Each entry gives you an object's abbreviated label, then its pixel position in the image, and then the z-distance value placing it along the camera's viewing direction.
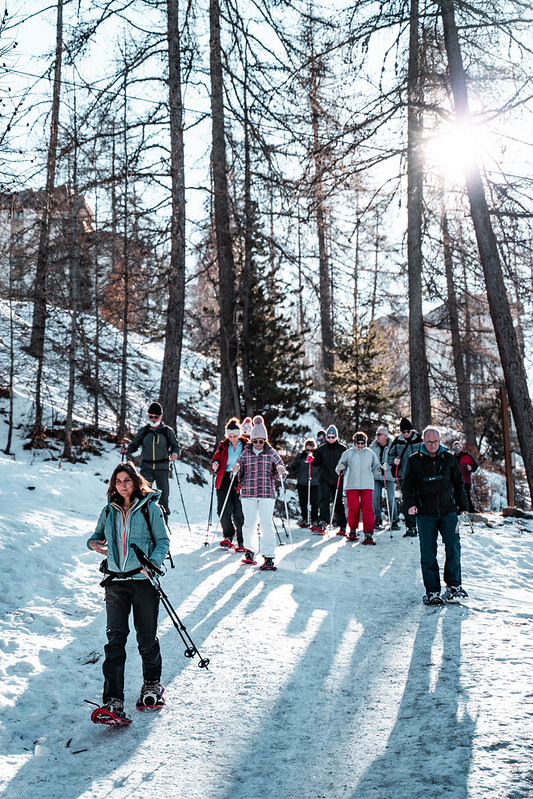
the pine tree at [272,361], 21.75
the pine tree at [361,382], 23.53
